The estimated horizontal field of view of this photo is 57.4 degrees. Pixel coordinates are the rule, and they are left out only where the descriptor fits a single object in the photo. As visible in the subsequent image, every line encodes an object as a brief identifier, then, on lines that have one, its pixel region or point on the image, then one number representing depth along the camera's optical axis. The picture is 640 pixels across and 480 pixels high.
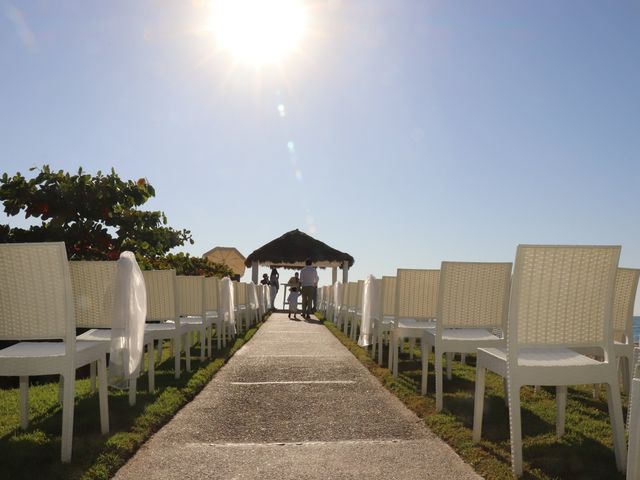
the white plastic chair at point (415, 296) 5.66
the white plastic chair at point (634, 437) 2.19
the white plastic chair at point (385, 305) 6.51
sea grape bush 7.49
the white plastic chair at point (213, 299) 8.08
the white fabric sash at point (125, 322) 3.85
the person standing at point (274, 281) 23.41
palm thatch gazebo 24.16
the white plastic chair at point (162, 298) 5.54
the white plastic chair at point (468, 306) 4.22
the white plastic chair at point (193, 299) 7.02
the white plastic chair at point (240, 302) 10.61
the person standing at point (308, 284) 16.66
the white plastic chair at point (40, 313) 3.10
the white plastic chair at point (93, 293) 4.61
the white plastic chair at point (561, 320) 2.94
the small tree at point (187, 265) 9.24
